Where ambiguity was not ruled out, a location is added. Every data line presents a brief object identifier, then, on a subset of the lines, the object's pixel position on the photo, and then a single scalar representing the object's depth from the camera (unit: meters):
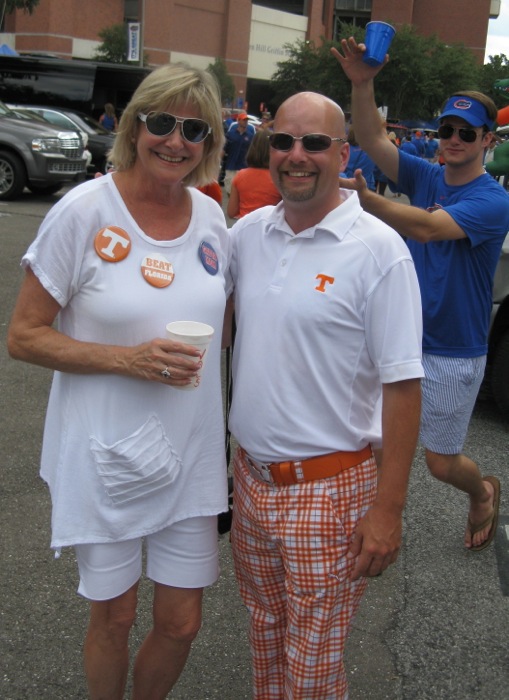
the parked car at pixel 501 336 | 5.50
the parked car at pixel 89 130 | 18.30
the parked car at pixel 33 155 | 14.09
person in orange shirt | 7.27
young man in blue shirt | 3.54
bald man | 2.16
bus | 21.09
